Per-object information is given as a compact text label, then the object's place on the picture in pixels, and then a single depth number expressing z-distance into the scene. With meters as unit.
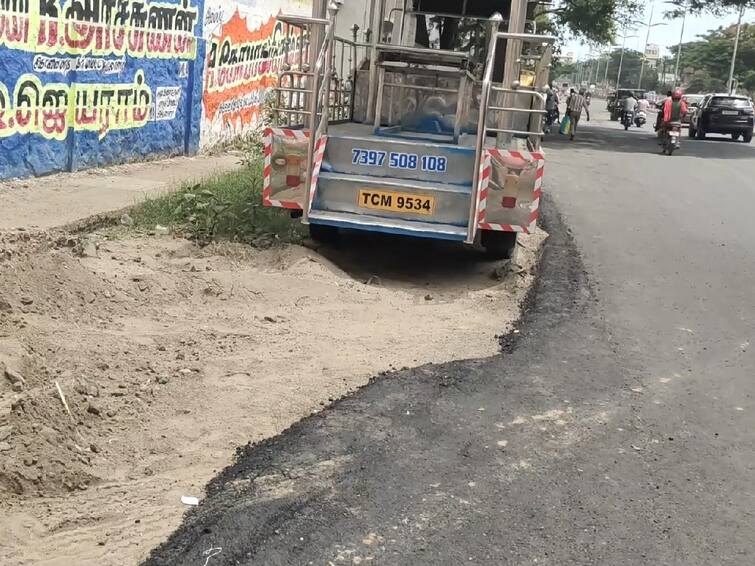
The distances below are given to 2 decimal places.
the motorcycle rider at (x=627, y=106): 36.81
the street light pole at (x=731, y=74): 42.41
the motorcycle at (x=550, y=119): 30.59
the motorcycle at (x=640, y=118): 39.66
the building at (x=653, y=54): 125.44
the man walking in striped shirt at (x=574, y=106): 26.69
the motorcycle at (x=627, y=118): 36.56
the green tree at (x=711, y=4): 32.84
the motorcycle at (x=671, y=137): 22.34
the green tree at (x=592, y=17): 31.92
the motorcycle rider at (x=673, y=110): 22.44
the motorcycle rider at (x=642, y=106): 40.10
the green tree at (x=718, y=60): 79.06
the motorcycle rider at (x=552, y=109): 29.42
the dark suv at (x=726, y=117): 32.00
